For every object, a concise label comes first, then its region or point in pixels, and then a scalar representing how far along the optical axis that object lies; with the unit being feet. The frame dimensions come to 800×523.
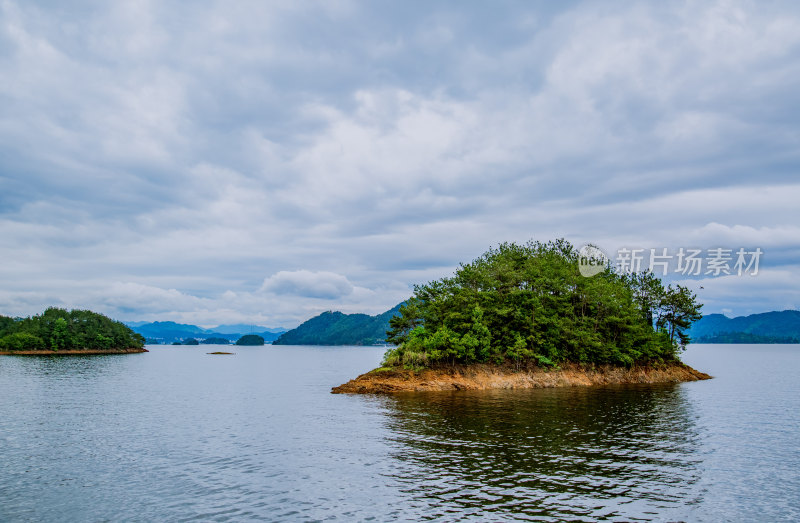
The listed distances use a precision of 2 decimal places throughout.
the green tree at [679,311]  338.13
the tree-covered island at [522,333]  254.88
